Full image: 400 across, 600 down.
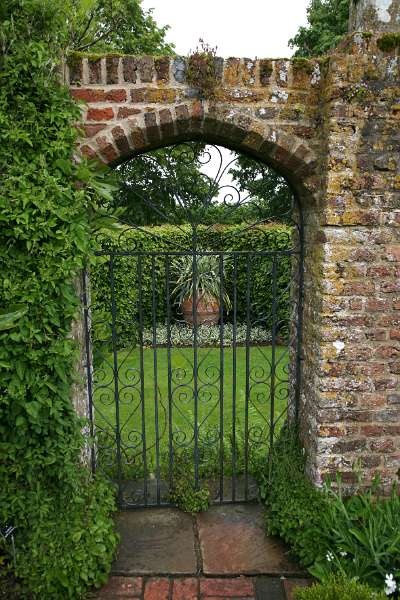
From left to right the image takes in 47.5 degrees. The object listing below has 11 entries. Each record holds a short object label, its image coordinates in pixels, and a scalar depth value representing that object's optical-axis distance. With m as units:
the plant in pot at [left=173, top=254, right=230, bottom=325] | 8.45
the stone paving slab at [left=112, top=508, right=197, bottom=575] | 3.14
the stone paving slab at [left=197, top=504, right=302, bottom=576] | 3.13
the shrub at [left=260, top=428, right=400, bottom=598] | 2.76
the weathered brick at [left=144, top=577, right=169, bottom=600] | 2.91
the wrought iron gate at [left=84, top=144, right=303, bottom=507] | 3.61
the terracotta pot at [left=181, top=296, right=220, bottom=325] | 8.63
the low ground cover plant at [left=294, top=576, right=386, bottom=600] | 2.37
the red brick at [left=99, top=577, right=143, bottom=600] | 2.92
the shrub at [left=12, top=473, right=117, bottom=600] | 2.77
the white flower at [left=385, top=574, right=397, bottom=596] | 2.56
